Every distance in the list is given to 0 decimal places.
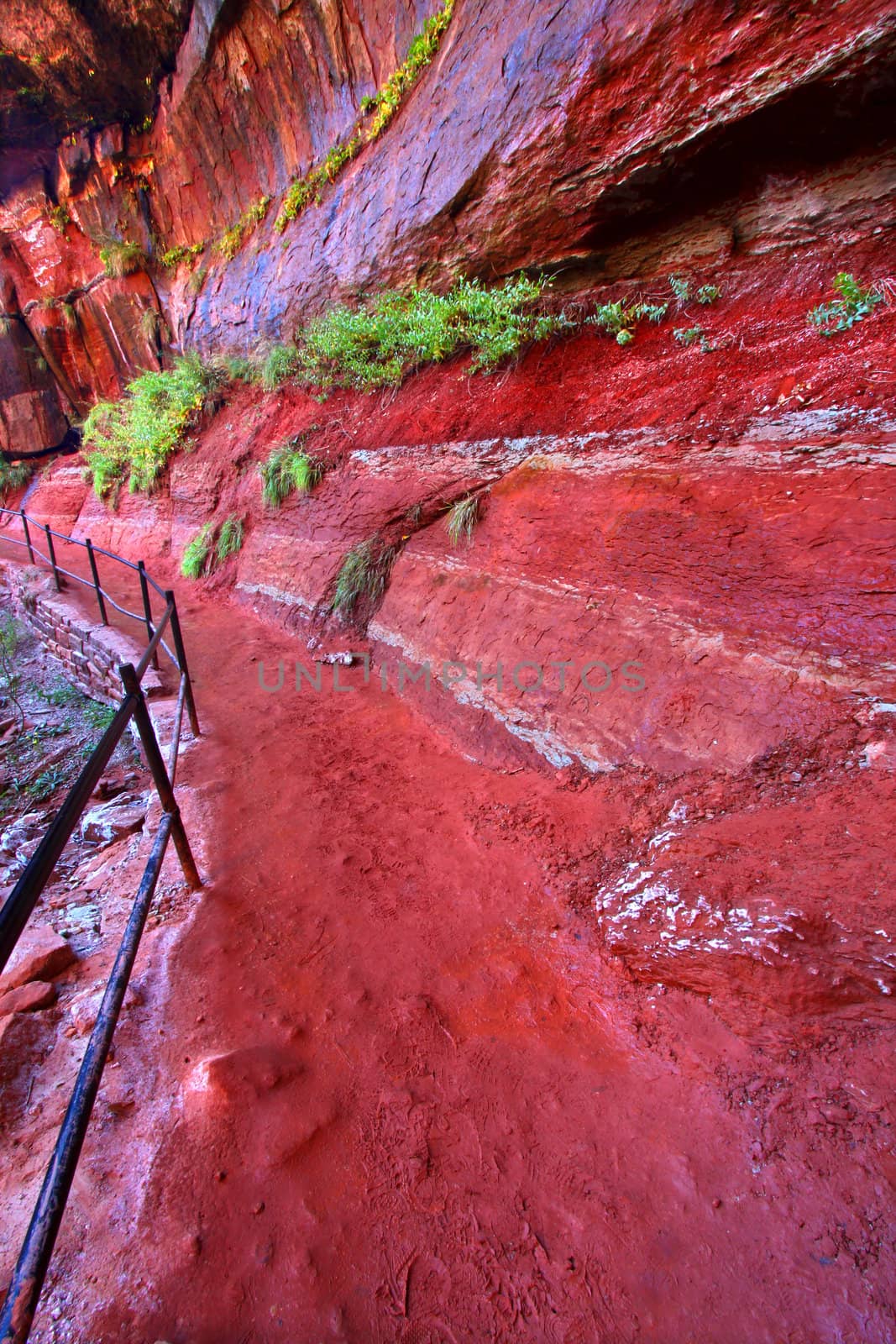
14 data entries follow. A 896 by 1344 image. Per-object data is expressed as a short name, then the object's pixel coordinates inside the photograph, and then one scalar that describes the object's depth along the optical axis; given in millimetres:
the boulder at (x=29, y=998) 2219
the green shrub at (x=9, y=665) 6758
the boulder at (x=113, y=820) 3816
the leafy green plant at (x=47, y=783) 4844
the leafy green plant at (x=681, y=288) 4102
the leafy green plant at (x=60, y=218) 13922
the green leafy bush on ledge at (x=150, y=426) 10453
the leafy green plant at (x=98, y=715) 5983
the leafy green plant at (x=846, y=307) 3215
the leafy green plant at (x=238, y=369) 9734
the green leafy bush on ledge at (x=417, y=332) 5070
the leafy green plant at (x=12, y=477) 15609
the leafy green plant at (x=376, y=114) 6352
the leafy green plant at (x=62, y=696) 6648
